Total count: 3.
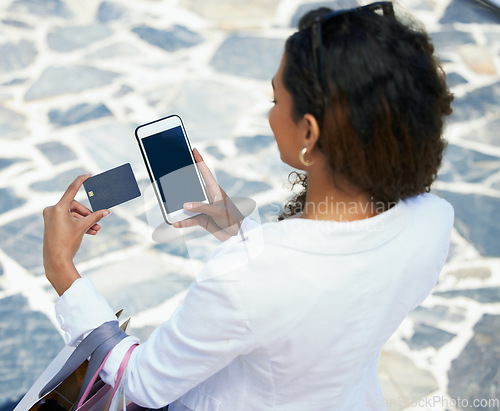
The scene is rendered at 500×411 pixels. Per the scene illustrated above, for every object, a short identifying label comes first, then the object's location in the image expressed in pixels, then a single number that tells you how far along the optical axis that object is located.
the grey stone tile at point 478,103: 3.38
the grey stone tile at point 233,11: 3.79
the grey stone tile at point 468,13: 3.97
